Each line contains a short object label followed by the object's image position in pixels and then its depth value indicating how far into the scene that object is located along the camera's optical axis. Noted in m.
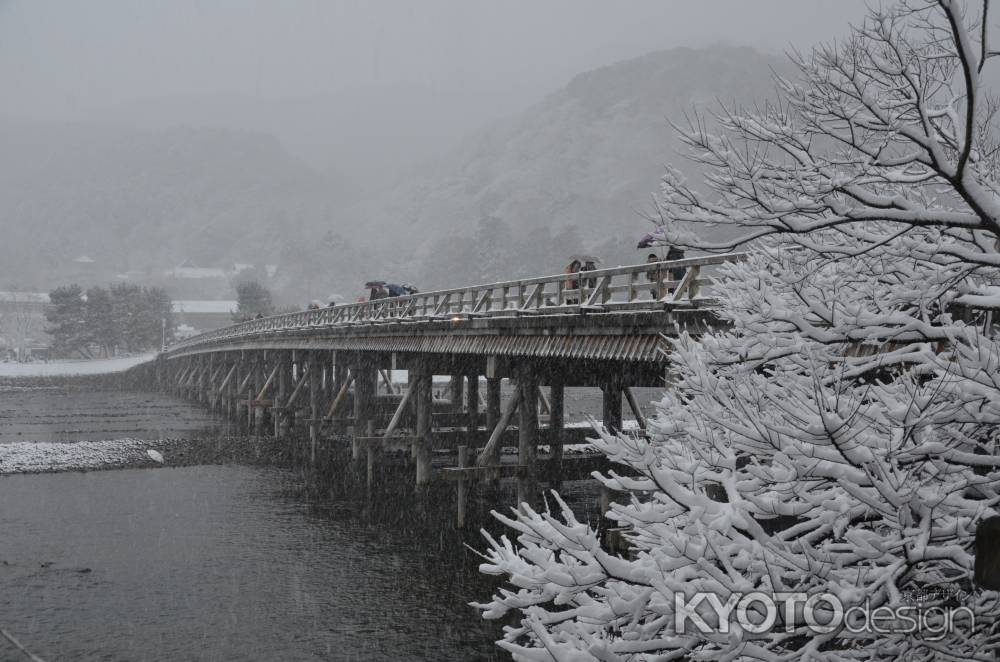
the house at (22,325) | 122.04
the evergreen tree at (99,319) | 111.88
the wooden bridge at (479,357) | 14.48
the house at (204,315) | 146.62
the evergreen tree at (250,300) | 123.56
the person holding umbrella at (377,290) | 35.72
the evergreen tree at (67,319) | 109.62
